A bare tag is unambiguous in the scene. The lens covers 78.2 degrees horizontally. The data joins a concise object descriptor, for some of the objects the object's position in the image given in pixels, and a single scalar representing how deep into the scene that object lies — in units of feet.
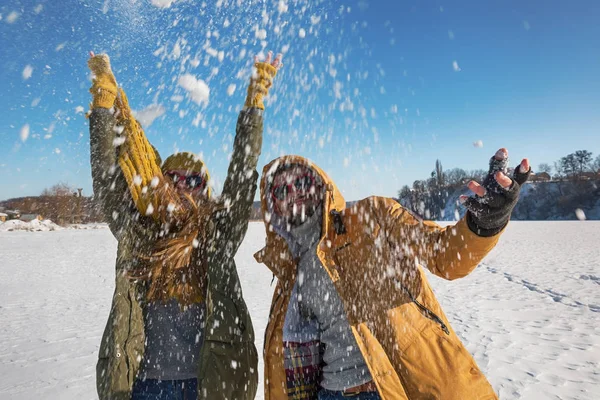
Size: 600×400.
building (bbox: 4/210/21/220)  151.33
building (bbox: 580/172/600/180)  259.10
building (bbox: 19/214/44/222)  164.66
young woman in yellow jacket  5.93
